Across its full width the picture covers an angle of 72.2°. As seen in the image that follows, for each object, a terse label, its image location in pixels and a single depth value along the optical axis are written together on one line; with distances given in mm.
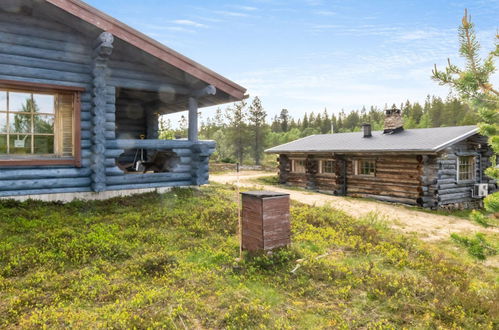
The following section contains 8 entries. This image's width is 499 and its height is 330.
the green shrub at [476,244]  4574
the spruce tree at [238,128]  44594
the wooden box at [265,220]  5988
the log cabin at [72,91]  8195
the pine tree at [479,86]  4293
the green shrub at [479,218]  4480
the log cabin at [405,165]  15664
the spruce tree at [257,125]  44688
